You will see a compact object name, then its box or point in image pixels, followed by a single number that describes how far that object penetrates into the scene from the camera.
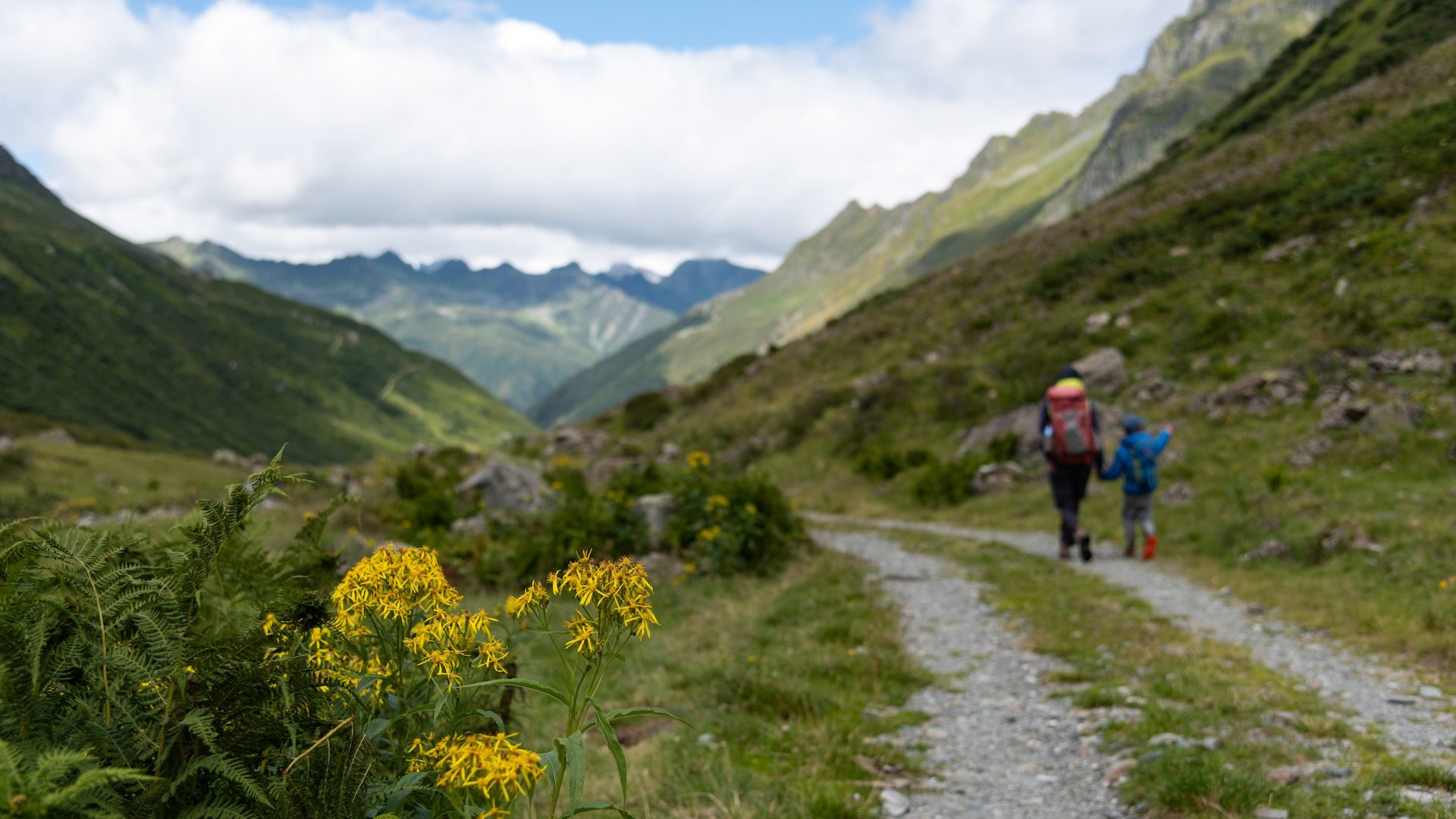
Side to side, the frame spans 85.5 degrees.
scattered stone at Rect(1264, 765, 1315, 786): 4.55
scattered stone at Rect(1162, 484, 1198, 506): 15.88
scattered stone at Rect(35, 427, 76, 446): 50.19
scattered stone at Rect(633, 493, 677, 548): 14.98
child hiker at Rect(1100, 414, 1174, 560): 13.42
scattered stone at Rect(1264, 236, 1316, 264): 23.81
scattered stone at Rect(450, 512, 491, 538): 16.30
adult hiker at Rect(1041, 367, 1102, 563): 13.39
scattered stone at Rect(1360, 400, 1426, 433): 14.24
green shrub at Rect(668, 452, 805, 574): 13.59
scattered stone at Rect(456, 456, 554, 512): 19.23
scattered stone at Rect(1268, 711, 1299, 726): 5.63
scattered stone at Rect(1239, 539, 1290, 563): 11.59
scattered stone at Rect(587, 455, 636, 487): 30.11
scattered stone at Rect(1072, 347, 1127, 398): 23.33
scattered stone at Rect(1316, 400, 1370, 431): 15.22
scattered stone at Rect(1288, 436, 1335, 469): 14.76
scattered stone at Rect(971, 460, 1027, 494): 21.48
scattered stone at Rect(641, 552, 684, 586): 13.69
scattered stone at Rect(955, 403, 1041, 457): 22.30
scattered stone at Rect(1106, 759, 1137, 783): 5.11
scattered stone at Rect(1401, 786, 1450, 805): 4.07
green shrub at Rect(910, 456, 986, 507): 21.91
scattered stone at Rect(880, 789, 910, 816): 4.93
